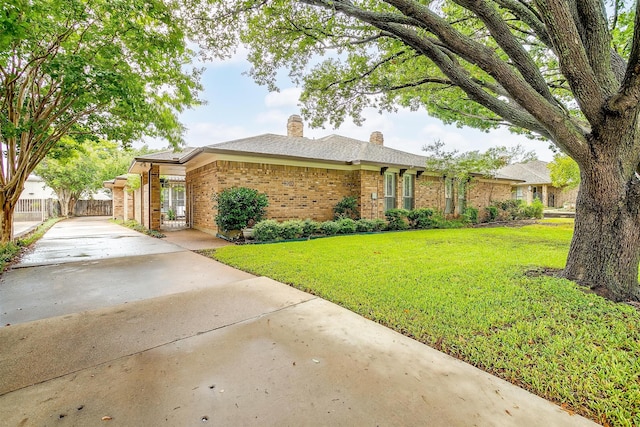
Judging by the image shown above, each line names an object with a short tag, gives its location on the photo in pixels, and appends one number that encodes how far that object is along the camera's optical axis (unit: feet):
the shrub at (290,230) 31.41
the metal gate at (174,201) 54.90
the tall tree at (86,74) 16.81
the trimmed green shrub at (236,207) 30.66
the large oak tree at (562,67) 11.66
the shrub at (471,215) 50.70
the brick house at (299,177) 34.53
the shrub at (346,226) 36.35
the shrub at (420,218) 43.83
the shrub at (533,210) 63.94
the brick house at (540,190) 92.68
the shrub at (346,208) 40.73
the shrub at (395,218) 41.75
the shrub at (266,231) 30.12
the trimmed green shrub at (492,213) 57.55
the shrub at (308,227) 32.96
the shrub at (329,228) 35.17
